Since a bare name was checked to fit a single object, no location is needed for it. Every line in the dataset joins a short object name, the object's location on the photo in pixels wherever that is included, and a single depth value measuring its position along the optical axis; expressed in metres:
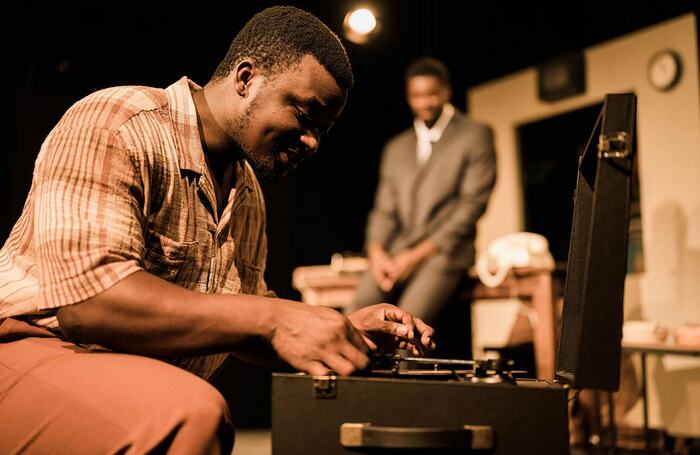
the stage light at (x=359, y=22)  4.61
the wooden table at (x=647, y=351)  3.66
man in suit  3.90
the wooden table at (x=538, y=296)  3.91
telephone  4.01
